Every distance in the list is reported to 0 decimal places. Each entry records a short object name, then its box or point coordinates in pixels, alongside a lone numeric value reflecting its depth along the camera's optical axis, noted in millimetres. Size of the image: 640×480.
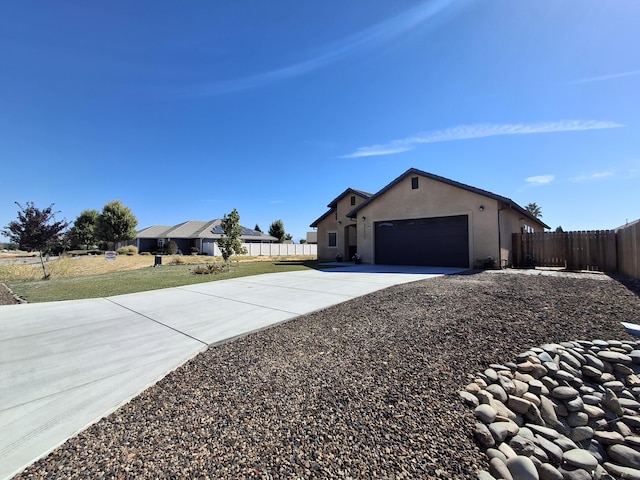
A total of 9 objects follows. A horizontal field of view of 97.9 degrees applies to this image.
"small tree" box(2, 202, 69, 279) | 13836
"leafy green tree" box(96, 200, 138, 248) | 38125
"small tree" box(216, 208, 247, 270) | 15336
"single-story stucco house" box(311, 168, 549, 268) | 13102
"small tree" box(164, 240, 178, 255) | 35469
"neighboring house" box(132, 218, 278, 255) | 37625
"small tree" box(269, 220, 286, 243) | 49719
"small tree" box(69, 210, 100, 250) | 42969
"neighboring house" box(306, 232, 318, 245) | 46147
